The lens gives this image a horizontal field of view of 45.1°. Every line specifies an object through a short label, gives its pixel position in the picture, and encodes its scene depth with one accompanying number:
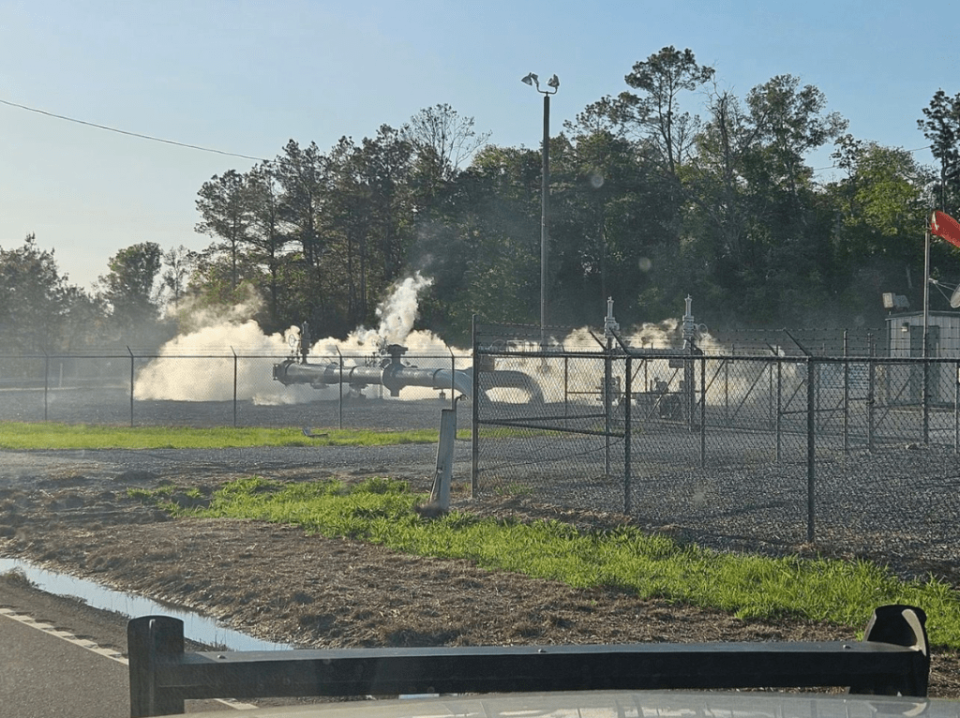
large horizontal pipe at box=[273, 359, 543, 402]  31.94
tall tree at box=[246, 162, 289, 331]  76.69
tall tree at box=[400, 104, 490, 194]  69.56
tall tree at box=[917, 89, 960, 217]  59.97
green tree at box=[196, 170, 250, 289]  79.94
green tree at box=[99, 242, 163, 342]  106.56
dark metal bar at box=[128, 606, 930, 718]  2.62
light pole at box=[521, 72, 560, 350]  29.56
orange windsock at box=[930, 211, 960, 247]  27.33
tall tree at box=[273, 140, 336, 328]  74.38
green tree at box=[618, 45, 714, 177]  59.72
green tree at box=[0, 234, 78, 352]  77.94
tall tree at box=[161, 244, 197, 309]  111.25
